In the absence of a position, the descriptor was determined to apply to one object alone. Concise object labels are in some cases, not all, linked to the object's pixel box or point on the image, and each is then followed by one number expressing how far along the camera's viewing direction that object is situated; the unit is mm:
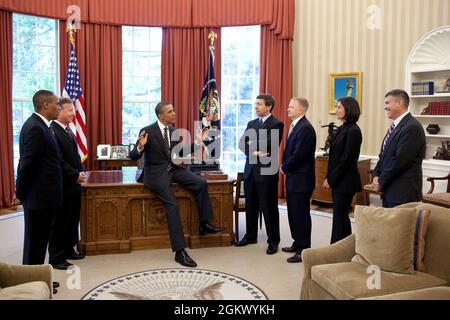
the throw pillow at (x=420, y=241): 2953
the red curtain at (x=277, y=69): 7859
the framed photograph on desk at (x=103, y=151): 7465
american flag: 6771
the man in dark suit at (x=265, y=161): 4844
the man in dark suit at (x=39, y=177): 3576
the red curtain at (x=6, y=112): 6844
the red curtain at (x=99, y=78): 7578
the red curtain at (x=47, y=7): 6902
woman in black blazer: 4234
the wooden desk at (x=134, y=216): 4707
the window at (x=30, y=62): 7414
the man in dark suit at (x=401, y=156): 3711
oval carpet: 3639
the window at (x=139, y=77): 8211
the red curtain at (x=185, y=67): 8000
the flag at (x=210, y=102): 7188
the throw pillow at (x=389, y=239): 2914
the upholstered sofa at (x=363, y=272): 2742
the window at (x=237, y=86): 8234
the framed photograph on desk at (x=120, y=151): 7520
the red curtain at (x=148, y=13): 7715
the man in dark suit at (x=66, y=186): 4355
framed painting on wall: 7453
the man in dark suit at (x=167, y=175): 4539
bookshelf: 6449
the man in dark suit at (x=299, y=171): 4547
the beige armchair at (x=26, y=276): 2654
